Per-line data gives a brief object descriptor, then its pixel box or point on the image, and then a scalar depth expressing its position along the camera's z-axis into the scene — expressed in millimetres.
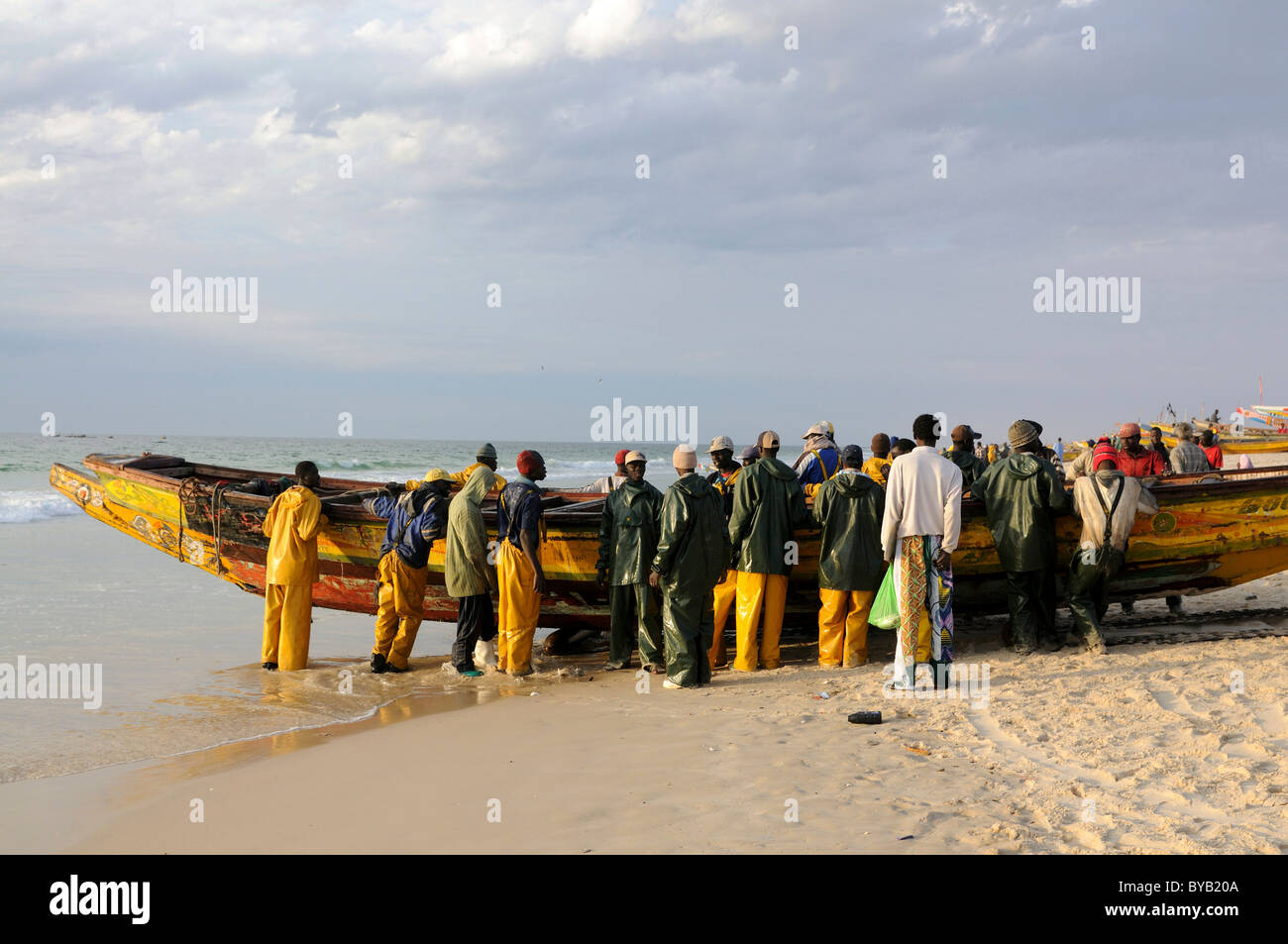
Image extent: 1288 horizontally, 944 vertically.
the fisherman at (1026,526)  6820
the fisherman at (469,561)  7160
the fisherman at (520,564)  6949
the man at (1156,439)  10180
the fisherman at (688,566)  6527
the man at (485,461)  7206
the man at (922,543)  5988
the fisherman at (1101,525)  6793
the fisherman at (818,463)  7523
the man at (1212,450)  10922
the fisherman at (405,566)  7305
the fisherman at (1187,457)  10047
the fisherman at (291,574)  7320
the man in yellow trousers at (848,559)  6812
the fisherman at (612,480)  7621
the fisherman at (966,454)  8102
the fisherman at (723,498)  7164
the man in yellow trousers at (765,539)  6930
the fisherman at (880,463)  7629
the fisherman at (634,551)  6945
